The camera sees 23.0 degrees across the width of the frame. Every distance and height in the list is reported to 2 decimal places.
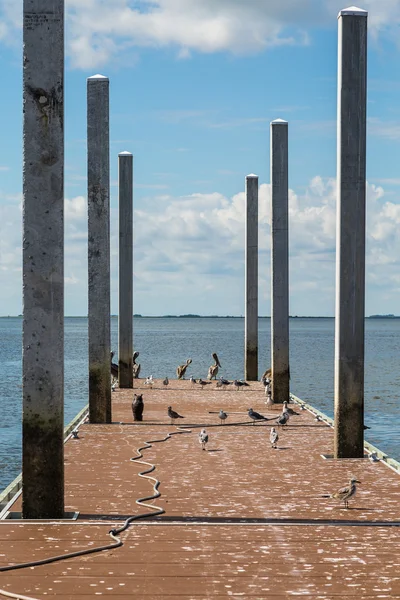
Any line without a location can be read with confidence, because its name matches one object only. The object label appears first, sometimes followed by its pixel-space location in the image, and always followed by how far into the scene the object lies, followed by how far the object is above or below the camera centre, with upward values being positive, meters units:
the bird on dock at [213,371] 33.25 -2.42
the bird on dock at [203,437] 15.84 -2.21
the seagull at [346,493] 11.05 -2.18
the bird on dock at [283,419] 19.14 -2.31
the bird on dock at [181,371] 34.76 -2.52
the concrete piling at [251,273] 31.12 +0.89
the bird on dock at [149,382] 29.47 -2.45
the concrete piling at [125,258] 27.08 +1.20
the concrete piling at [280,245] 23.00 +1.32
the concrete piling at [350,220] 14.60 +1.21
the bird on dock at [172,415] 19.84 -2.31
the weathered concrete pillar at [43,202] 10.26 +1.03
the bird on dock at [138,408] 20.06 -2.21
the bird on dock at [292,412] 21.45 -2.47
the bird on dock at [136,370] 34.54 -2.48
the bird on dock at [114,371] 31.66 -2.28
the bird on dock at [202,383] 30.58 -2.58
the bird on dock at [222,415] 19.77 -2.32
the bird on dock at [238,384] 28.92 -2.47
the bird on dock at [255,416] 20.14 -2.37
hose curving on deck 8.48 -2.30
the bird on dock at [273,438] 16.11 -2.26
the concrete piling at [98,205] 18.61 +1.81
